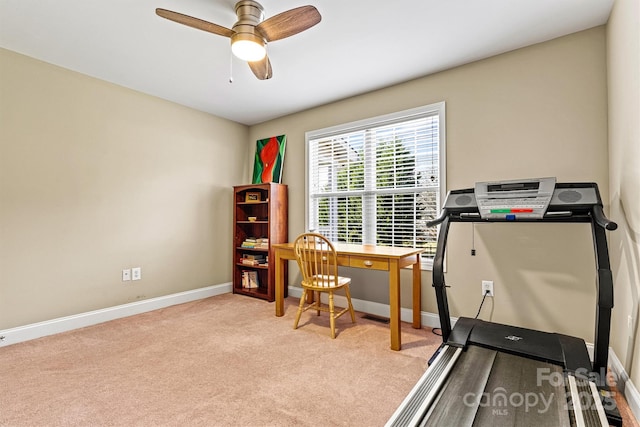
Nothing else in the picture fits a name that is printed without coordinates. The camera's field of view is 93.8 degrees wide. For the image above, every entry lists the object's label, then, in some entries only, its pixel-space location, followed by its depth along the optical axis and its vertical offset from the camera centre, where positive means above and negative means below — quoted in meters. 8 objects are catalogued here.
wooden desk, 2.36 -0.43
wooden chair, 2.61 -0.50
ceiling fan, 1.73 +1.16
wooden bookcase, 3.80 -0.24
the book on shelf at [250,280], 4.08 -0.89
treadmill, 1.31 -0.85
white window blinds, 2.93 +0.39
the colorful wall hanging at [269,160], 4.10 +0.78
